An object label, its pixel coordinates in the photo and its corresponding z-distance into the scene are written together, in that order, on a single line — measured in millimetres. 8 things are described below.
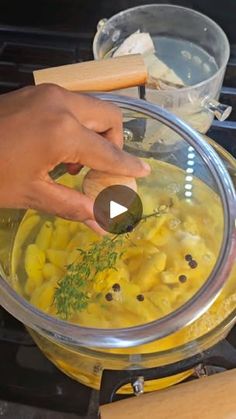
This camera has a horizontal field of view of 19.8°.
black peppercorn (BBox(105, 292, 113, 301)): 645
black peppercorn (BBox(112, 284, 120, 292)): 646
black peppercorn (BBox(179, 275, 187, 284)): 647
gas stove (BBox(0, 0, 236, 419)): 673
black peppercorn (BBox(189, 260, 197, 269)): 652
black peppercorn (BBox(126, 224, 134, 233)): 656
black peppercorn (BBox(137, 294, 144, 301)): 644
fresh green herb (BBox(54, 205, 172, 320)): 639
